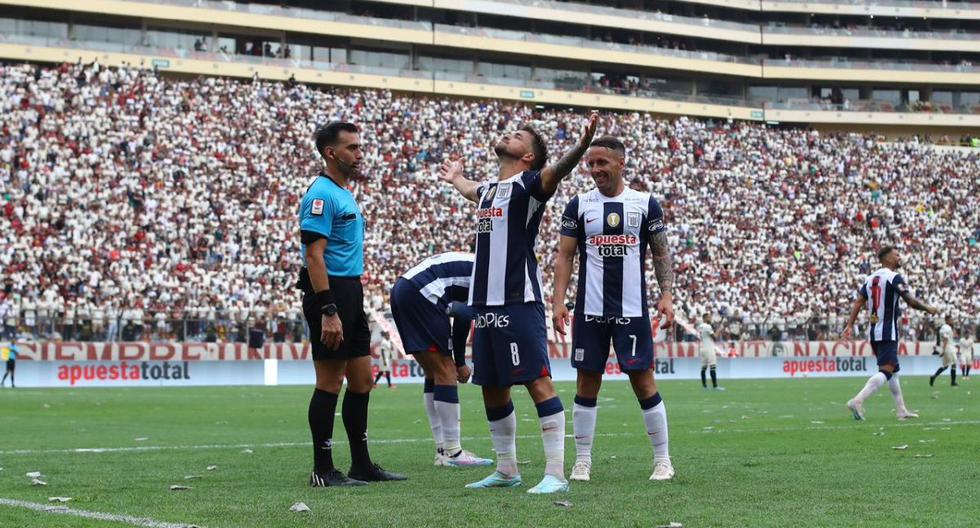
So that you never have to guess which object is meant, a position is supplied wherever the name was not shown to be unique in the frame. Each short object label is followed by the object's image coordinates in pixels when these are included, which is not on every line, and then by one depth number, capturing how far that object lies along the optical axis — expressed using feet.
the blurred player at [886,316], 54.75
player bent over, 36.42
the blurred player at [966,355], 128.47
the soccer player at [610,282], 31.22
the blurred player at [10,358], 104.94
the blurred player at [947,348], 110.32
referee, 29.55
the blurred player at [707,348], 106.32
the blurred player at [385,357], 104.83
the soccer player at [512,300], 28.12
